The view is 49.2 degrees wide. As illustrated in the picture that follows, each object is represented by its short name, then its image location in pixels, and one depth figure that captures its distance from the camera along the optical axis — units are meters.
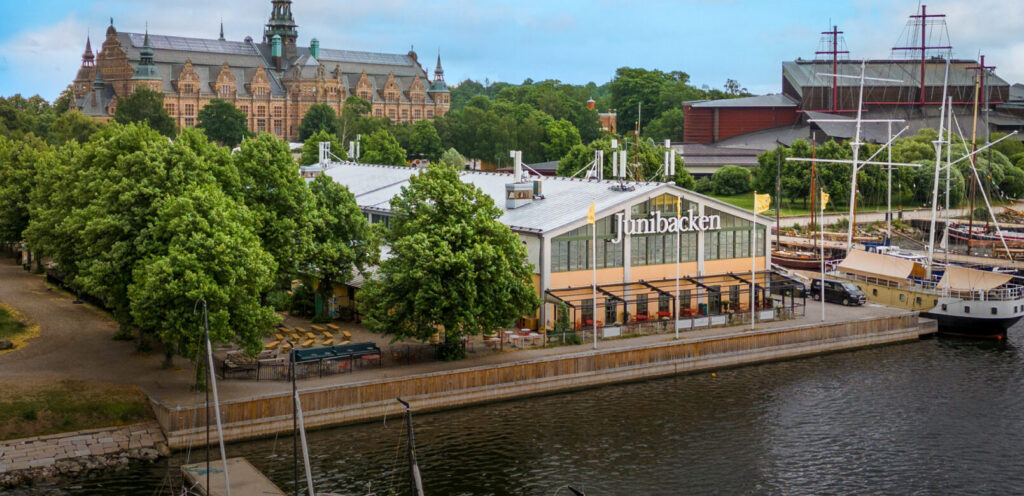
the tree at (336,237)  63.75
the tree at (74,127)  142.88
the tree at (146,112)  168.12
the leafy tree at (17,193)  82.38
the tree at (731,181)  146.00
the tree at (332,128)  195.82
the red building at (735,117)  187.50
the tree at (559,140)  173.50
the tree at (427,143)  171.12
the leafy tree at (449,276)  53.97
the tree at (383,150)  142.12
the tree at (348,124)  180.88
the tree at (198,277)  47.88
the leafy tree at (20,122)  152.38
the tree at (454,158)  149.38
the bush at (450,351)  55.72
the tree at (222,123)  187.62
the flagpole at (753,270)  64.42
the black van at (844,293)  75.56
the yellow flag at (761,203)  66.12
